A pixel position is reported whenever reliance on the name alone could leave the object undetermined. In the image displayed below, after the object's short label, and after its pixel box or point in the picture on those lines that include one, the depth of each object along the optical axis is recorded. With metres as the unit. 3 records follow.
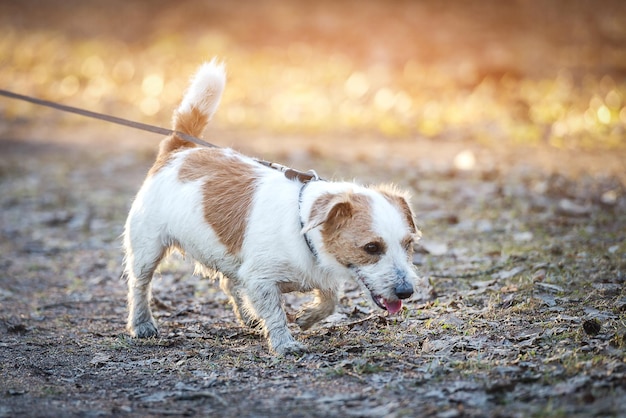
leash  5.36
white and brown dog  4.48
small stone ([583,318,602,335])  4.36
